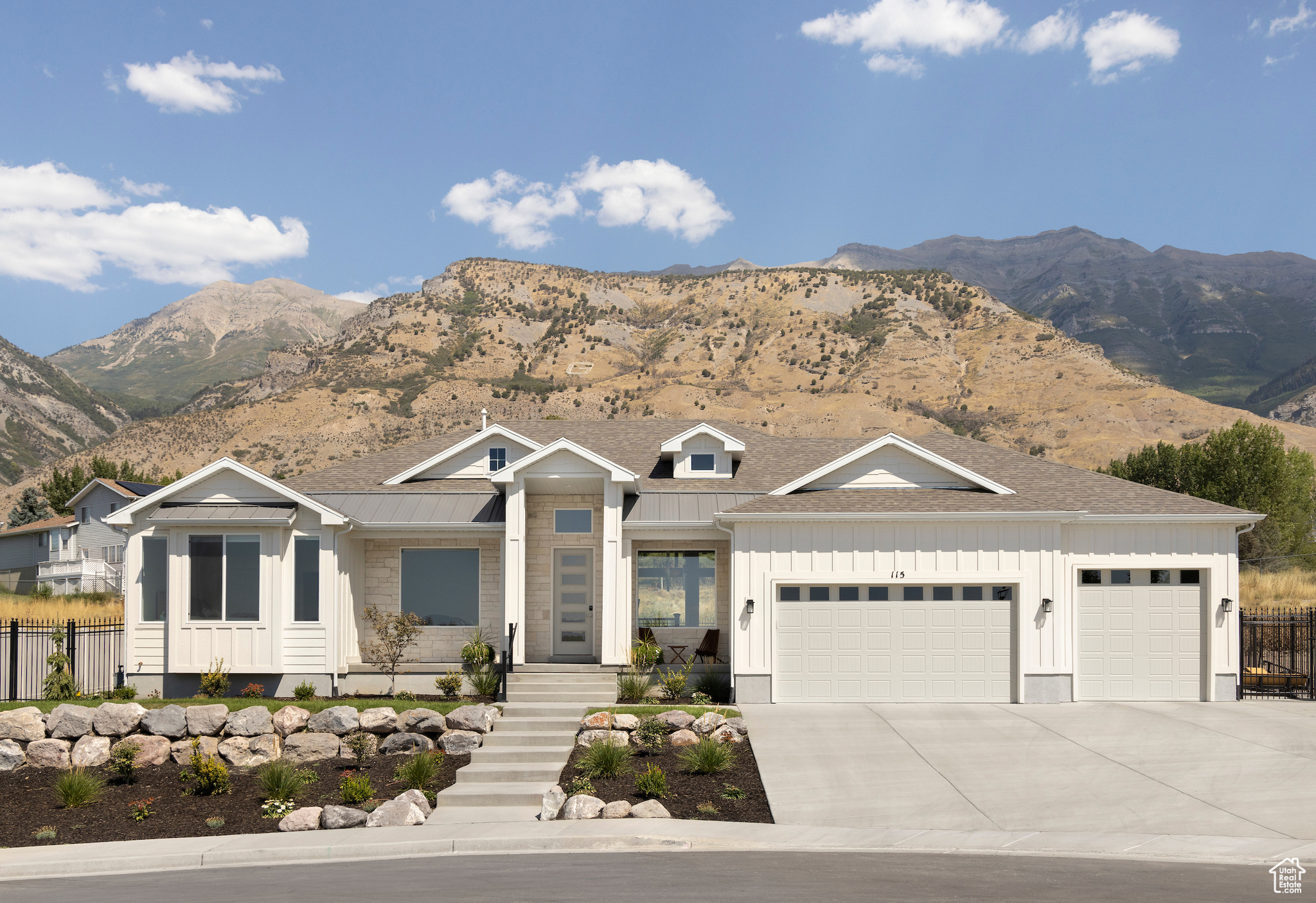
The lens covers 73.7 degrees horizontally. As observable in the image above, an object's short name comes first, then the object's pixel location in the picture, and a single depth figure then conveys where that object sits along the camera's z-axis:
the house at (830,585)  15.94
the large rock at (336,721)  13.61
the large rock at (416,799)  10.64
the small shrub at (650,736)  12.64
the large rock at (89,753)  13.34
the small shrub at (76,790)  11.31
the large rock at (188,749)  13.38
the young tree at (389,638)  16.09
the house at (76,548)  38.34
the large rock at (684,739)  13.11
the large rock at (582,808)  10.23
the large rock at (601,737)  12.83
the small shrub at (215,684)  15.69
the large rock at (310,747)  13.32
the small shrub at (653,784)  10.79
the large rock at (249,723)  13.63
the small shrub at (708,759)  11.54
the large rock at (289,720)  13.63
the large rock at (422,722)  13.48
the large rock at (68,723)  13.76
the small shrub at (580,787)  10.91
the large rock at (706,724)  13.47
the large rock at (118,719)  13.73
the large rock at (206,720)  13.70
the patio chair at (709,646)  16.83
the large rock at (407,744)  13.23
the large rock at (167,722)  13.65
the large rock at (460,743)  13.02
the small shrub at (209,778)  11.60
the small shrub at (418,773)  11.46
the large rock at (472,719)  13.55
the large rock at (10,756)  13.37
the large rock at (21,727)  13.73
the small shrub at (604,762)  11.51
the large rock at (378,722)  13.66
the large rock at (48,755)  13.42
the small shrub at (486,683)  15.78
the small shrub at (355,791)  11.04
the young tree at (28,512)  59.44
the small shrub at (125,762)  12.31
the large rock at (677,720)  13.61
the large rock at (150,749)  13.20
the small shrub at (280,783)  11.13
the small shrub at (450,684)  15.75
